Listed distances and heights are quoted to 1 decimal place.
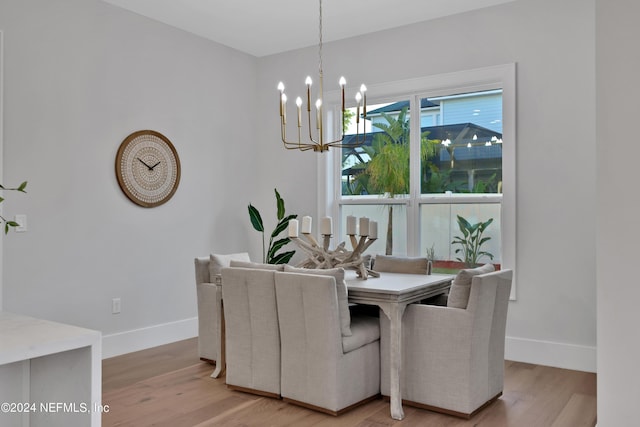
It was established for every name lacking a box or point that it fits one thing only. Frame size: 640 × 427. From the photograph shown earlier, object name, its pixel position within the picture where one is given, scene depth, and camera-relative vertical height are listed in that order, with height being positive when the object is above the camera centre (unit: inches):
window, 171.5 +17.8
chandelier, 129.9 +30.1
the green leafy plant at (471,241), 175.2 -7.7
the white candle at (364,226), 133.7 -2.3
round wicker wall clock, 172.6 +16.3
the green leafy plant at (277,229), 206.2 -4.7
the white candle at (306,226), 141.7 -2.4
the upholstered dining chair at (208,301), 158.7 -25.2
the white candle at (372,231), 136.1 -3.5
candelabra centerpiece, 138.3 -9.0
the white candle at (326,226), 137.9 -2.3
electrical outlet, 169.3 -28.2
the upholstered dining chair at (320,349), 118.1 -30.1
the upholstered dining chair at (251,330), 127.5 -27.8
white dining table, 119.7 -19.1
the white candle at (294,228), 140.4 -2.9
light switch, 144.9 -1.5
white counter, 57.5 -18.6
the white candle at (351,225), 139.1 -2.1
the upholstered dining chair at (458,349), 117.4 -29.7
